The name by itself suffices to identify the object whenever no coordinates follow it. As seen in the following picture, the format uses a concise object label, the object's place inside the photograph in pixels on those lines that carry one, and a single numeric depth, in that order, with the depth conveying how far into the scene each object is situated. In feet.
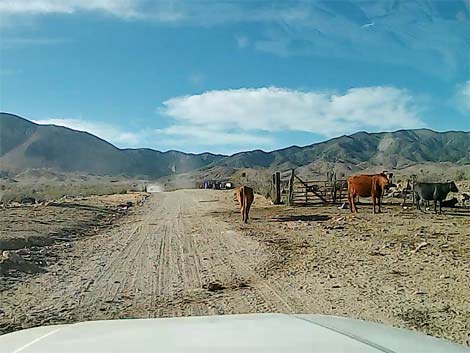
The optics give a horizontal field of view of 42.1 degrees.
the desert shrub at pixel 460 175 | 163.94
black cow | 80.28
